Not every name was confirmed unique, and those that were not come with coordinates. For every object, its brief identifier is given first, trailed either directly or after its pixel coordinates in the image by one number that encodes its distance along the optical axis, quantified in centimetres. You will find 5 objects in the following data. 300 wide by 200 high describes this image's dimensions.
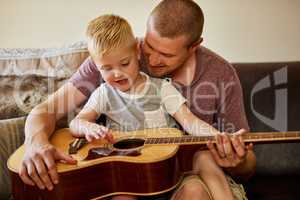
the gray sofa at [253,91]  178
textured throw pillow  177
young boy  135
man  127
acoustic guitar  125
